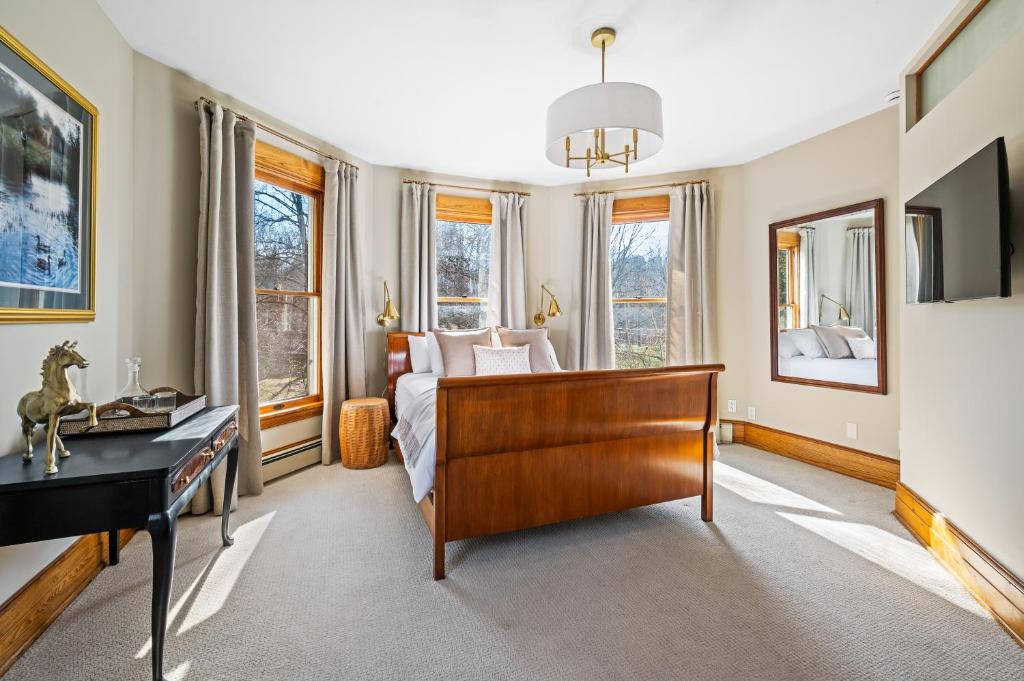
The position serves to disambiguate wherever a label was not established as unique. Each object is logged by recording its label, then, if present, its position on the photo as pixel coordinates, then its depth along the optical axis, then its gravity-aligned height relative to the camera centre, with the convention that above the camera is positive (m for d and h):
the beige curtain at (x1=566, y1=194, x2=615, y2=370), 4.61 +0.59
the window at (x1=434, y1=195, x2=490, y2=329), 4.56 +0.86
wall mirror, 3.28 +0.34
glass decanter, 1.97 -0.22
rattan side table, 3.53 -0.71
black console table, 1.27 -0.45
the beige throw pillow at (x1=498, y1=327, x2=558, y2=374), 4.05 +0.00
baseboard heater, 3.29 -0.82
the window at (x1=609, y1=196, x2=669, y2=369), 4.61 +0.67
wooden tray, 1.69 -0.30
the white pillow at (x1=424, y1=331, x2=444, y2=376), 3.81 -0.11
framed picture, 1.49 +0.57
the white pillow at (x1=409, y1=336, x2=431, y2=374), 3.98 -0.10
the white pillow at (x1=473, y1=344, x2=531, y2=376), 3.76 -0.15
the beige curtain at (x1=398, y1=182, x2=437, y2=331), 4.23 +0.80
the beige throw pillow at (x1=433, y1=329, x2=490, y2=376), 3.75 -0.05
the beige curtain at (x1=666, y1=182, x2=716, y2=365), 4.24 +0.70
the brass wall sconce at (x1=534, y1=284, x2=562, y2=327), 4.62 +0.33
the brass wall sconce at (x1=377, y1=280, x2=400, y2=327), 4.03 +0.26
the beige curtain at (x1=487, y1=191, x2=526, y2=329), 4.61 +0.82
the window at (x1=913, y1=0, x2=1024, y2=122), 1.83 +1.36
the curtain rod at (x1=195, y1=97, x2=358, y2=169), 2.75 +1.52
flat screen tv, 1.61 +0.45
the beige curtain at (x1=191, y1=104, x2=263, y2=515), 2.64 +0.35
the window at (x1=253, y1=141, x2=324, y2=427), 3.34 +0.49
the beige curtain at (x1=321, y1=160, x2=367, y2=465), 3.62 +0.35
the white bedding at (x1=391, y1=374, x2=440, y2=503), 2.12 -0.48
